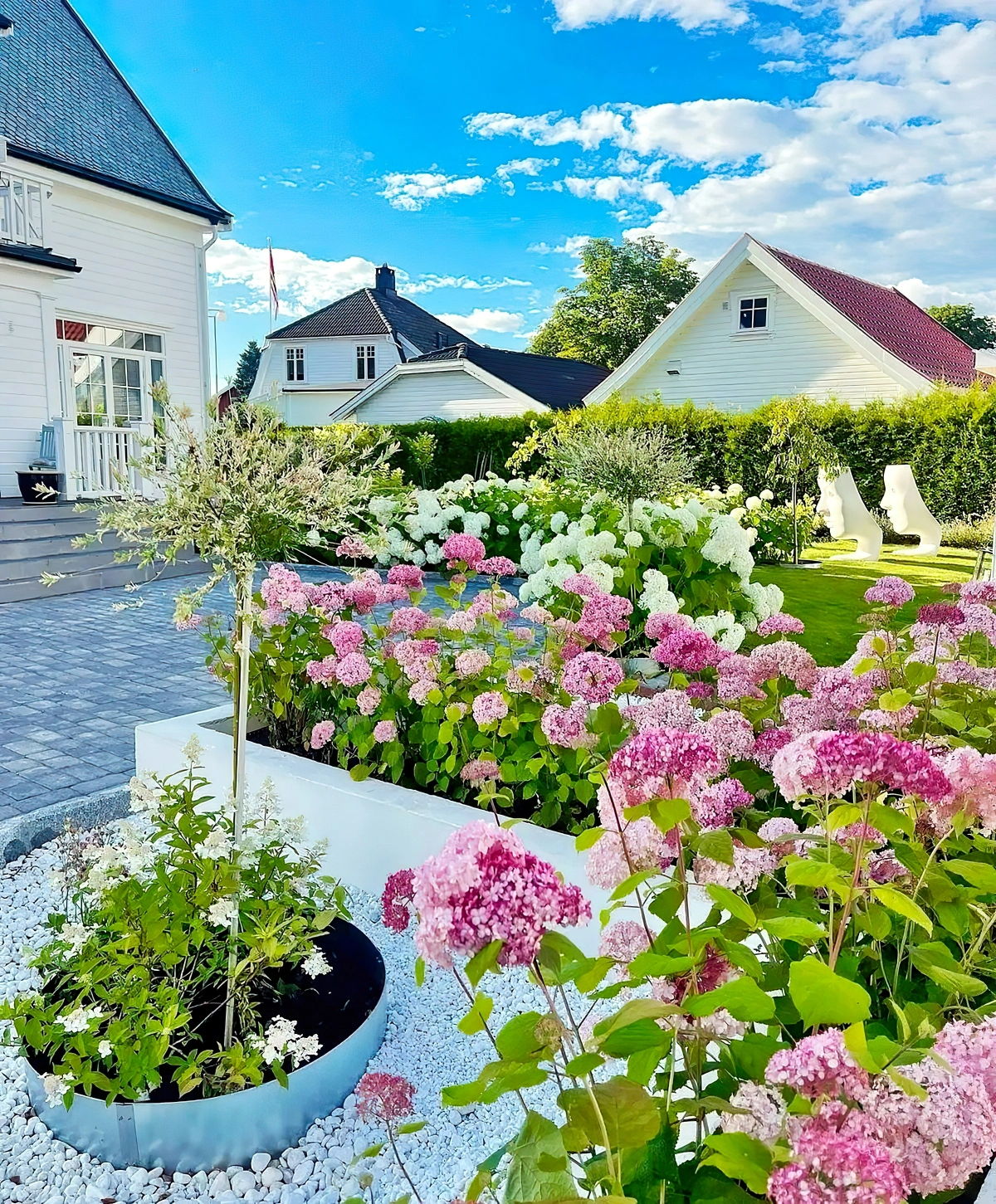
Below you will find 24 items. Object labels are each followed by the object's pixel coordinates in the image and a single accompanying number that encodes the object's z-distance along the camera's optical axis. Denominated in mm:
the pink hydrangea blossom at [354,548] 3263
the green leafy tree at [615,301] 40031
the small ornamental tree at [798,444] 12758
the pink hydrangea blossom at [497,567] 3189
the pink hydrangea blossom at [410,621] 3068
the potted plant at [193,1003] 1797
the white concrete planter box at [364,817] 2402
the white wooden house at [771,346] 15125
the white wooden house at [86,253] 11133
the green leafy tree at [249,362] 59250
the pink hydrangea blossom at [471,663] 2637
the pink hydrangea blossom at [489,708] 2381
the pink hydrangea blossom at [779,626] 2585
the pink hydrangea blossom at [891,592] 2422
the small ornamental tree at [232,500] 2078
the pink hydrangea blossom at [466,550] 3209
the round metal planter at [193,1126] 1799
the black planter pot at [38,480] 10469
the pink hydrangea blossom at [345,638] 2975
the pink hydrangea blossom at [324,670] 2955
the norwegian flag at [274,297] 21750
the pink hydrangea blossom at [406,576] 3189
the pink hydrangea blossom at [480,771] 2283
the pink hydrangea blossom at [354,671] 2777
